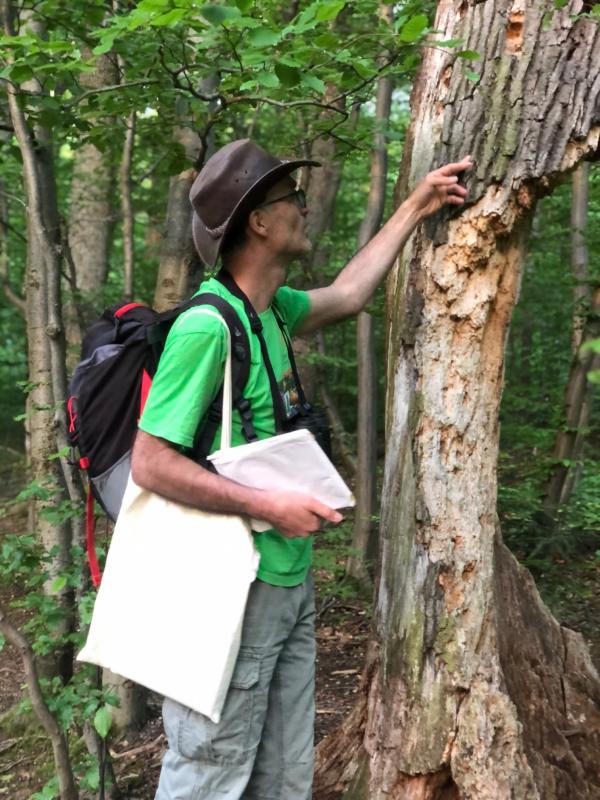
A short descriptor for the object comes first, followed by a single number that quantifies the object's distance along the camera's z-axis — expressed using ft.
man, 6.86
